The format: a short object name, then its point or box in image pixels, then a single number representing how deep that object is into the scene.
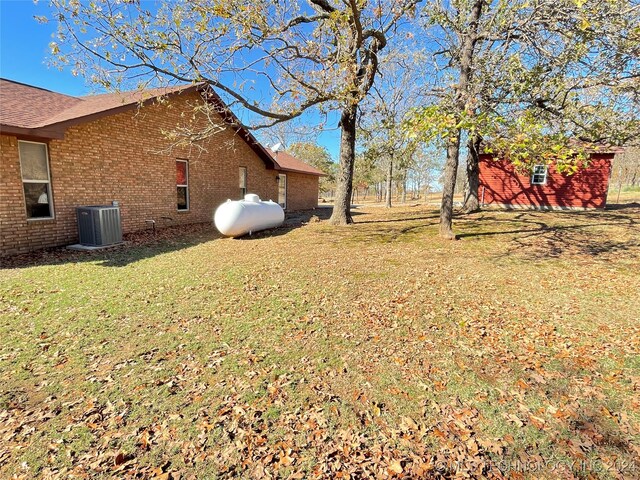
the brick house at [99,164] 7.41
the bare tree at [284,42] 6.60
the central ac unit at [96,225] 8.17
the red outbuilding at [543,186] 16.70
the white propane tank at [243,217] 9.77
